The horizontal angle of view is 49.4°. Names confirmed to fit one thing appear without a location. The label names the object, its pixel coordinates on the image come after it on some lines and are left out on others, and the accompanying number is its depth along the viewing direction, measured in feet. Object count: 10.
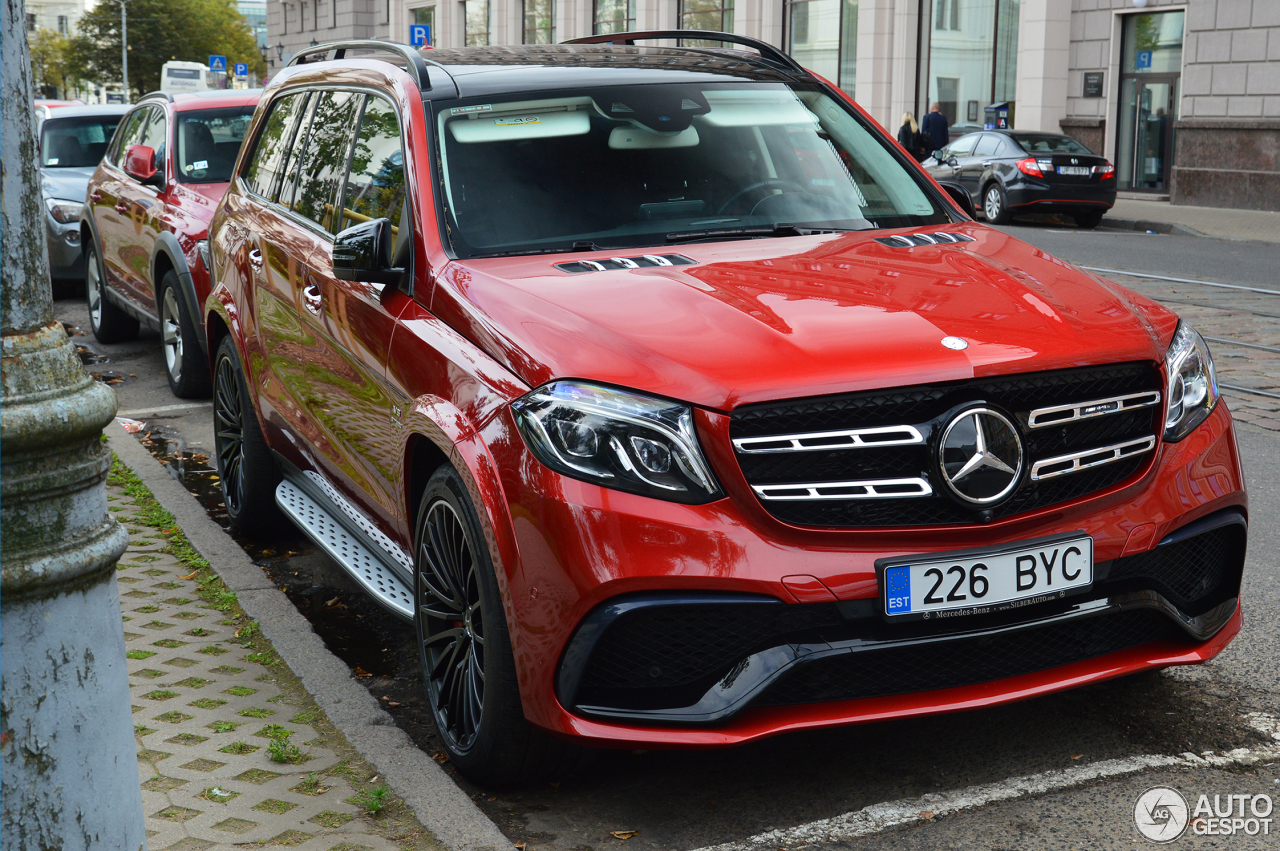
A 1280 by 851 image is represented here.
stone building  76.38
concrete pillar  6.61
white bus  169.99
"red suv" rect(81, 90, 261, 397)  27.99
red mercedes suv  9.64
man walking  82.33
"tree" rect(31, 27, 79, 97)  307.17
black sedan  69.82
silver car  44.83
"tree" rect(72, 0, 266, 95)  277.03
